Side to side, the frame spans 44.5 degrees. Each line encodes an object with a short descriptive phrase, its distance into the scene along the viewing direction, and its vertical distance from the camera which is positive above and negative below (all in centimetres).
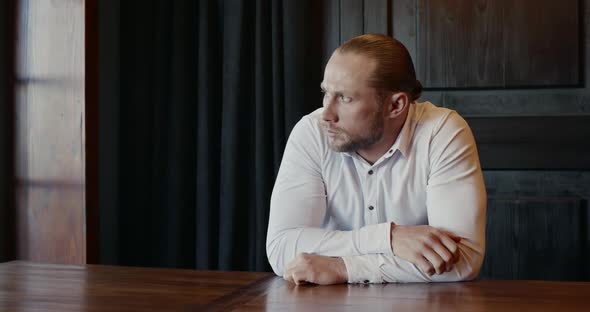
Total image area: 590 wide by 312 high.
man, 175 -7
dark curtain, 296 +11
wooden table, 136 -31
